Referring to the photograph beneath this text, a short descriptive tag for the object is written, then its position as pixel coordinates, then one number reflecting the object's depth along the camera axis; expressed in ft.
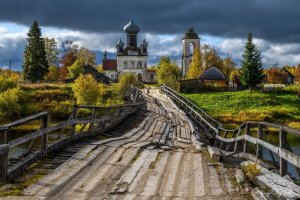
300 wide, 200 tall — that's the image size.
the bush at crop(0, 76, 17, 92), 228.22
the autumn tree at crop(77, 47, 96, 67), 423.23
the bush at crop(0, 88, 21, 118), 197.67
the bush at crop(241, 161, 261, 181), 30.81
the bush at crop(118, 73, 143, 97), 243.81
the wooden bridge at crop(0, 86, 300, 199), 29.84
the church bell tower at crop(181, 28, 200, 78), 378.12
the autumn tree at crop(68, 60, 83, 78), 298.74
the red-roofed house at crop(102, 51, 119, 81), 401.29
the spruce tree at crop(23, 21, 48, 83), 275.22
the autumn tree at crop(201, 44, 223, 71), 349.39
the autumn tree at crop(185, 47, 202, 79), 328.29
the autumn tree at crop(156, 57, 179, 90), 260.13
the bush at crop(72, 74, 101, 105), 212.23
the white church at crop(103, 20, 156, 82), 396.98
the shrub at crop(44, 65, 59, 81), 345.39
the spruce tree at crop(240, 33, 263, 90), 253.24
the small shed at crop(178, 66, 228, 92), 255.70
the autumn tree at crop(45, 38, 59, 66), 380.78
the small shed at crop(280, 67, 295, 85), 377.99
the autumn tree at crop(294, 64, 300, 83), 475.84
